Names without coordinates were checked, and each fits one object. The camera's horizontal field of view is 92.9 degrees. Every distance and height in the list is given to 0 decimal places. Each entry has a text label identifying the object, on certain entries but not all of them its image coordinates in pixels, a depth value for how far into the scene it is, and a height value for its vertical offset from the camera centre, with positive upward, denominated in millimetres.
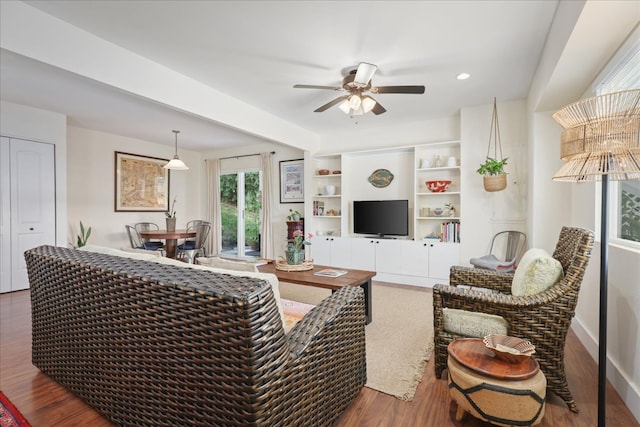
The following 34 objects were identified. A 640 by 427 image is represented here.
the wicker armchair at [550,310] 1638 -556
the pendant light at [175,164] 4938 +756
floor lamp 1331 +300
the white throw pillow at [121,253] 1940 -285
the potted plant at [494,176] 3588 +410
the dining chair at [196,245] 5295 -625
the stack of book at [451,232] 4305 -304
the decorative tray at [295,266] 3188 -590
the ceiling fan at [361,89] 2798 +1176
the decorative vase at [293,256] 3270 -495
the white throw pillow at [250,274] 1521 -324
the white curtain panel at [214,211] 6863 -10
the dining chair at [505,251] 3365 -527
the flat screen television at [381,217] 4742 -104
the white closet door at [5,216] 3953 -74
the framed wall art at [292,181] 6008 +597
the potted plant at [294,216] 5758 -103
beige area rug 1973 -1093
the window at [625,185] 1836 +174
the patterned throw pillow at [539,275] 1776 -378
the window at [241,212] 6602 -32
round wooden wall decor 5078 +555
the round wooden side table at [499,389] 1369 -823
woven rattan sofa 1007 -555
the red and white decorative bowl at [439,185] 4496 +380
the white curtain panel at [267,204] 6188 +135
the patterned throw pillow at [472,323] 1791 -680
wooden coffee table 2697 -640
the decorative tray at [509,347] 1469 -681
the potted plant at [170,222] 5047 -201
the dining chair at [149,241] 5201 -531
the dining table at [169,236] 4529 -389
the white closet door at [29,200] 4070 +138
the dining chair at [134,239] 5309 -514
